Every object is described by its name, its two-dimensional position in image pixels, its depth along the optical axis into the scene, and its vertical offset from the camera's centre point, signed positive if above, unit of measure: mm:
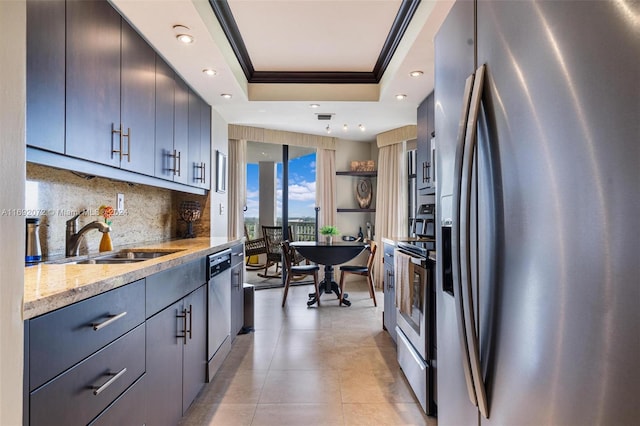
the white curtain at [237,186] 5227 +451
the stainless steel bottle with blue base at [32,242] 1624 -118
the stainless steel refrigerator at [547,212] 507 +8
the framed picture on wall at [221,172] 3955 +504
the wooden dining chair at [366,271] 4633 -720
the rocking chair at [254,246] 6285 -522
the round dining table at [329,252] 4500 -446
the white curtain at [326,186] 6094 +518
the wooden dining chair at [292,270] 4598 -689
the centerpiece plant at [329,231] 4984 -202
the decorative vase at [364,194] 6301 +395
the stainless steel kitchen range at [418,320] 2086 -663
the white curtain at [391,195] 5703 +352
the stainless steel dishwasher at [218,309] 2453 -687
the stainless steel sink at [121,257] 1938 -245
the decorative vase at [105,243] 2248 -167
